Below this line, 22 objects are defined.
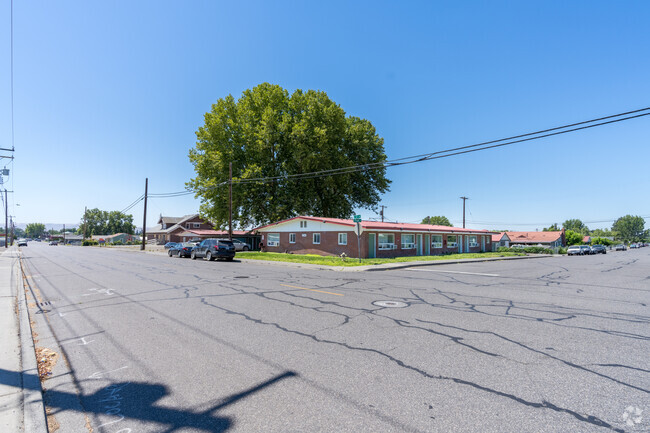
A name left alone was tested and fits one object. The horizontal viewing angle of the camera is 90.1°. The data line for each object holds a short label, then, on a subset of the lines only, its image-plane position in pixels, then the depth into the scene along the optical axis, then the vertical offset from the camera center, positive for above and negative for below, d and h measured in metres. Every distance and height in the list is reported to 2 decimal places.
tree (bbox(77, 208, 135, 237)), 118.38 +2.77
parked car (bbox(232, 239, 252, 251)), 40.94 -2.28
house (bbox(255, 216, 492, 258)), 28.88 -1.18
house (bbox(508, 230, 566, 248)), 76.69 -3.50
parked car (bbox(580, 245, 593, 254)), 51.69 -4.05
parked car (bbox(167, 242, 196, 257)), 30.66 -2.04
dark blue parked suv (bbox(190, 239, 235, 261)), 25.23 -1.69
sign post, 20.84 +0.41
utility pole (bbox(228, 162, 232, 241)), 30.30 +2.44
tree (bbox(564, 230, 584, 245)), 86.31 -4.02
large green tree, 35.19 +8.37
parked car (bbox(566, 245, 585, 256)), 50.16 -4.21
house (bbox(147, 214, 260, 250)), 48.59 -0.76
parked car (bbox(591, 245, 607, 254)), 55.36 -4.46
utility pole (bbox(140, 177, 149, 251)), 44.34 +5.22
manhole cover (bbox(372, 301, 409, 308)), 8.45 -2.09
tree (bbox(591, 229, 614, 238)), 170.77 -5.13
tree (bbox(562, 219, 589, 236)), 171.88 -0.65
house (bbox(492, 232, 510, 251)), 65.66 -3.15
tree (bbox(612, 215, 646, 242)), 169.75 -2.61
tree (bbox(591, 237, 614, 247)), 102.01 -5.66
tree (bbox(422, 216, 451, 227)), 139.75 +2.38
